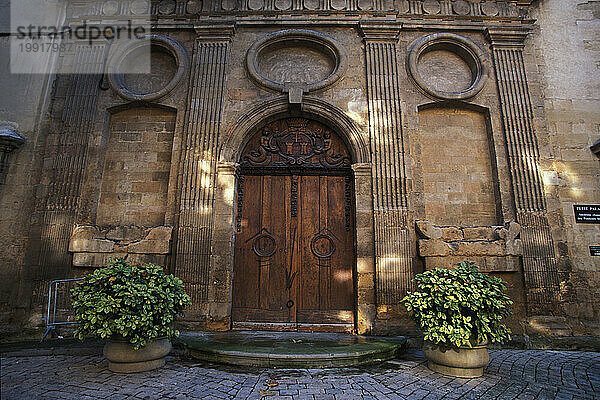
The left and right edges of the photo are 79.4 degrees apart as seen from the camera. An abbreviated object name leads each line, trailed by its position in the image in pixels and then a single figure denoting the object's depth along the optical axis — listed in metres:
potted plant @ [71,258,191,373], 4.17
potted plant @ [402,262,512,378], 4.32
